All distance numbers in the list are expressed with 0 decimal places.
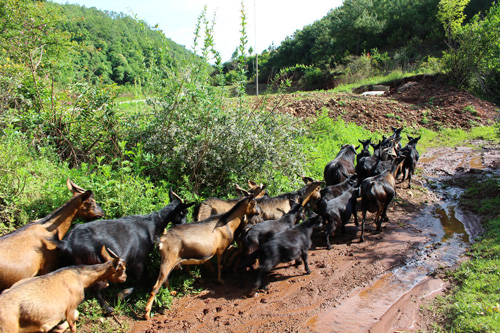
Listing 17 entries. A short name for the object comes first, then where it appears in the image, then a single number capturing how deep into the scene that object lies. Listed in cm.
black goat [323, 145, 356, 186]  785
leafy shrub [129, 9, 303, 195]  639
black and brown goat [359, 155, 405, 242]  658
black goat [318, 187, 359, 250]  621
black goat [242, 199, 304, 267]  516
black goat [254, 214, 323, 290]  484
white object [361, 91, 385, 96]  1957
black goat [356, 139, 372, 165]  945
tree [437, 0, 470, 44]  2002
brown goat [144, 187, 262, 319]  448
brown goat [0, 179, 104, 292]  379
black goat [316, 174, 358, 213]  645
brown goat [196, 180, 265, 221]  583
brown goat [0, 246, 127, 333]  315
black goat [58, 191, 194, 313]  420
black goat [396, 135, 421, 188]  938
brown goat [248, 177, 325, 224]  614
